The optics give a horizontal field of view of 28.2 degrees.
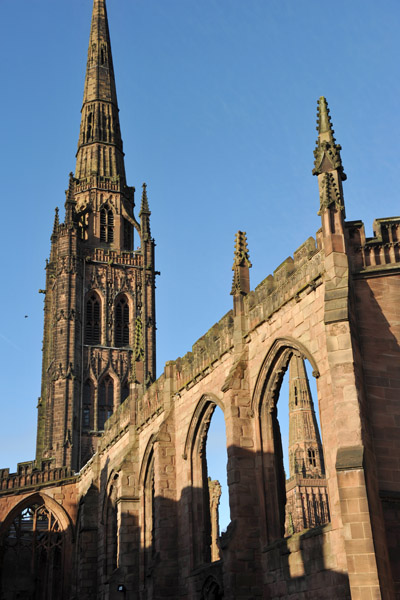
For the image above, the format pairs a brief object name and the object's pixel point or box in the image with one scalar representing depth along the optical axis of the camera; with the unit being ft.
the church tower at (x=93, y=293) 206.90
